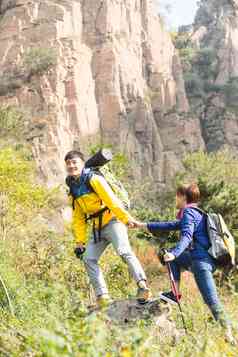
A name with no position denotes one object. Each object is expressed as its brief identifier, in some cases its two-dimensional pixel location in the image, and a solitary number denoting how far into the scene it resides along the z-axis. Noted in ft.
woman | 31.33
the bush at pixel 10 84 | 184.35
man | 34.95
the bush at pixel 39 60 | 183.67
